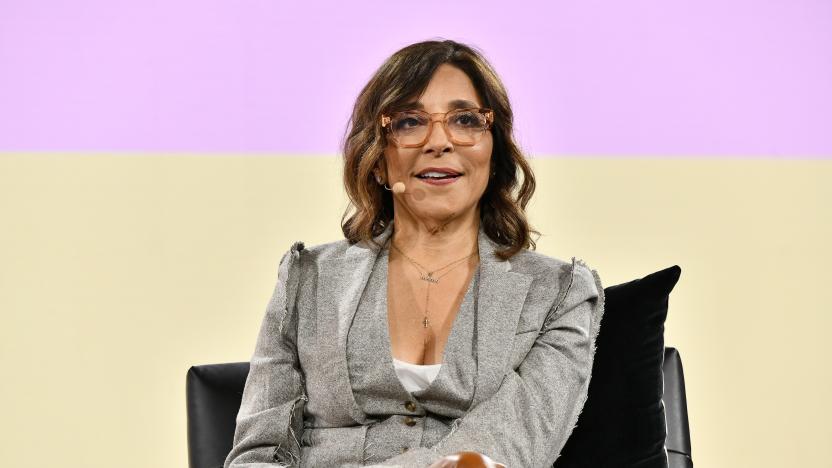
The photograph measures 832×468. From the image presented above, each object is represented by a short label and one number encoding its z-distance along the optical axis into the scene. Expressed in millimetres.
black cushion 5018
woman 4946
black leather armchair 5168
